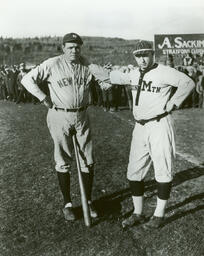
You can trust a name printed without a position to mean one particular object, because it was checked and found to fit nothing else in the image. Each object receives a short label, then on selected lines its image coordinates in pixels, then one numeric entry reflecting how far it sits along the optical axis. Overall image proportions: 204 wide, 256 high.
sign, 23.78
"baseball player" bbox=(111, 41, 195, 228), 4.86
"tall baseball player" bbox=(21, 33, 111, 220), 5.27
